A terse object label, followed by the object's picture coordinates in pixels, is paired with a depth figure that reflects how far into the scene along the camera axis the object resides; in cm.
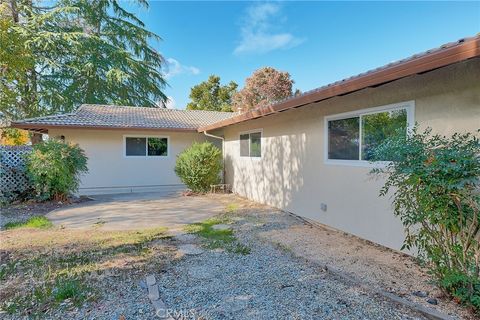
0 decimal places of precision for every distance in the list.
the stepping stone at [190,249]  486
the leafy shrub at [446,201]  279
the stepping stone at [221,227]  645
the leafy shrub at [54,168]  885
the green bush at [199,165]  1116
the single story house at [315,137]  390
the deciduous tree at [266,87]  2694
